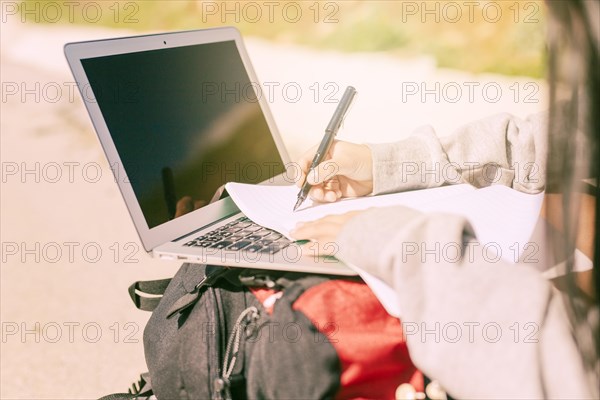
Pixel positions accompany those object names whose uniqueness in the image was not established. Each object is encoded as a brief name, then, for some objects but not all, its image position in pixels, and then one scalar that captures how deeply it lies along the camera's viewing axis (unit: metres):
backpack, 0.96
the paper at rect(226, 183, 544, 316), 1.08
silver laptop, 1.22
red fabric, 0.98
